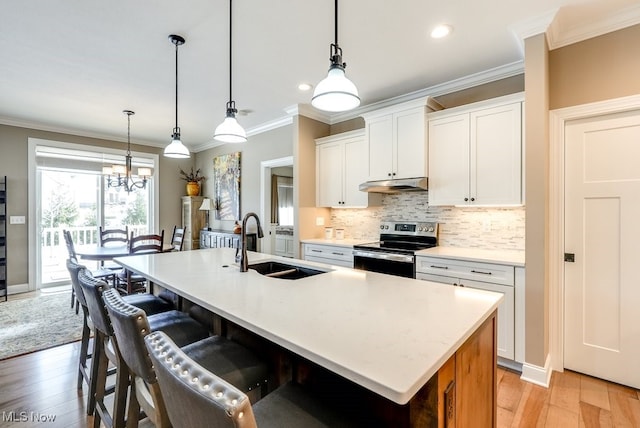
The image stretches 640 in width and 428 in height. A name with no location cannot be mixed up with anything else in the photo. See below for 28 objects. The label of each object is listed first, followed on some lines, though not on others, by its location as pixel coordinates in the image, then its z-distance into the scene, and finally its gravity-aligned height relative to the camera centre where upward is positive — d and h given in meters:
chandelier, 4.45 +0.62
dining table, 3.78 -0.49
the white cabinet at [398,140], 3.27 +0.83
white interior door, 2.27 -0.23
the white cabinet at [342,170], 3.90 +0.59
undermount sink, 2.19 -0.41
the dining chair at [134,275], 3.79 -0.72
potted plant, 6.33 +0.72
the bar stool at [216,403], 0.61 -0.40
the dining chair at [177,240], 4.57 -0.39
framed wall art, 5.62 +0.55
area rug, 2.98 -1.25
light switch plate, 4.75 -0.09
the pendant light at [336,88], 1.62 +0.67
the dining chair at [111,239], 4.55 -0.38
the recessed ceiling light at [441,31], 2.38 +1.44
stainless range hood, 3.25 +0.32
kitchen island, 0.87 -0.40
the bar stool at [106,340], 1.45 -0.68
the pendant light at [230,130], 2.40 +0.66
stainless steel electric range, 3.11 -0.35
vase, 6.32 +0.53
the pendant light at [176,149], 2.95 +0.63
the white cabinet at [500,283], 2.51 -0.58
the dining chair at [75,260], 3.85 -0.77
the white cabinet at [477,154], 2.71 +0.58
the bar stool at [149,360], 1.08 -0.63
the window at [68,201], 5.02 +0.22
